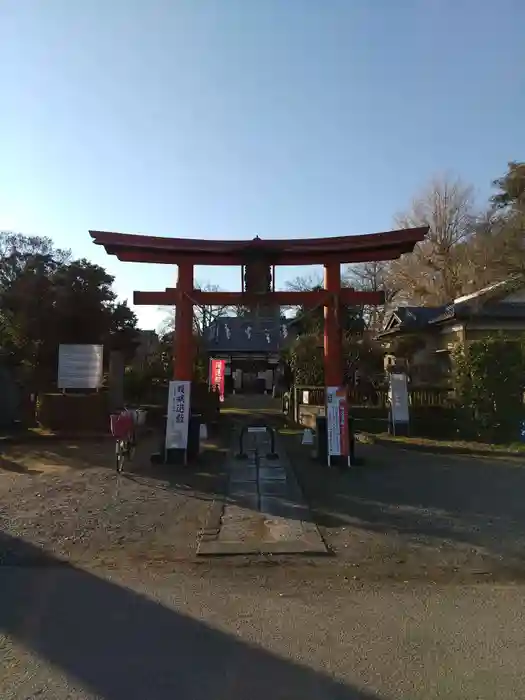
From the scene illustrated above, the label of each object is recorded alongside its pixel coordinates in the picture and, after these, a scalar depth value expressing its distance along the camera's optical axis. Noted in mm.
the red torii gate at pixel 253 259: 12555
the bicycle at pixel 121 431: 11556
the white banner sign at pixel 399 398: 16578
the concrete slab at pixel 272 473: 10852
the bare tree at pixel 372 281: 42938
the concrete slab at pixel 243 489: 9578
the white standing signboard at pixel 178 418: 12219
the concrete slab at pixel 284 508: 8055
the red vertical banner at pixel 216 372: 26769
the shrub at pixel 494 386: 14602
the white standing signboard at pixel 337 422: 11961
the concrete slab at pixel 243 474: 10812
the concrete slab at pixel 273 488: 9509
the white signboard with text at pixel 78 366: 18672
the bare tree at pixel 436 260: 38562
